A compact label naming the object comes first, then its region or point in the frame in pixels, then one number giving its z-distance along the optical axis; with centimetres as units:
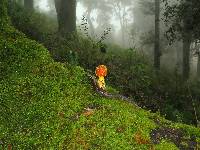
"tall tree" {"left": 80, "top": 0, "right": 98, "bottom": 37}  3045
